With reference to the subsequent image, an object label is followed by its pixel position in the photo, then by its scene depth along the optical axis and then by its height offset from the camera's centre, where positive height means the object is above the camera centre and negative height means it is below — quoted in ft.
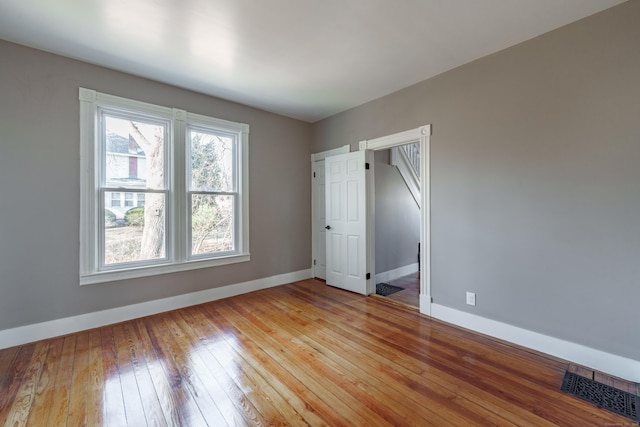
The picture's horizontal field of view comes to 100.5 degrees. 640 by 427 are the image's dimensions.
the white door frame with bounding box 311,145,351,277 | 15.87 -0.26
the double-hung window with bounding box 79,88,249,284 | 9.39 +0.98
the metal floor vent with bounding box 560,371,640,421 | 5.49 -4.09
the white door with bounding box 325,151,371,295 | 12.82 -0.45
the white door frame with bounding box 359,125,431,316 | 10.34 -0.03
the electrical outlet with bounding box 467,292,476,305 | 9.16 -2.99
